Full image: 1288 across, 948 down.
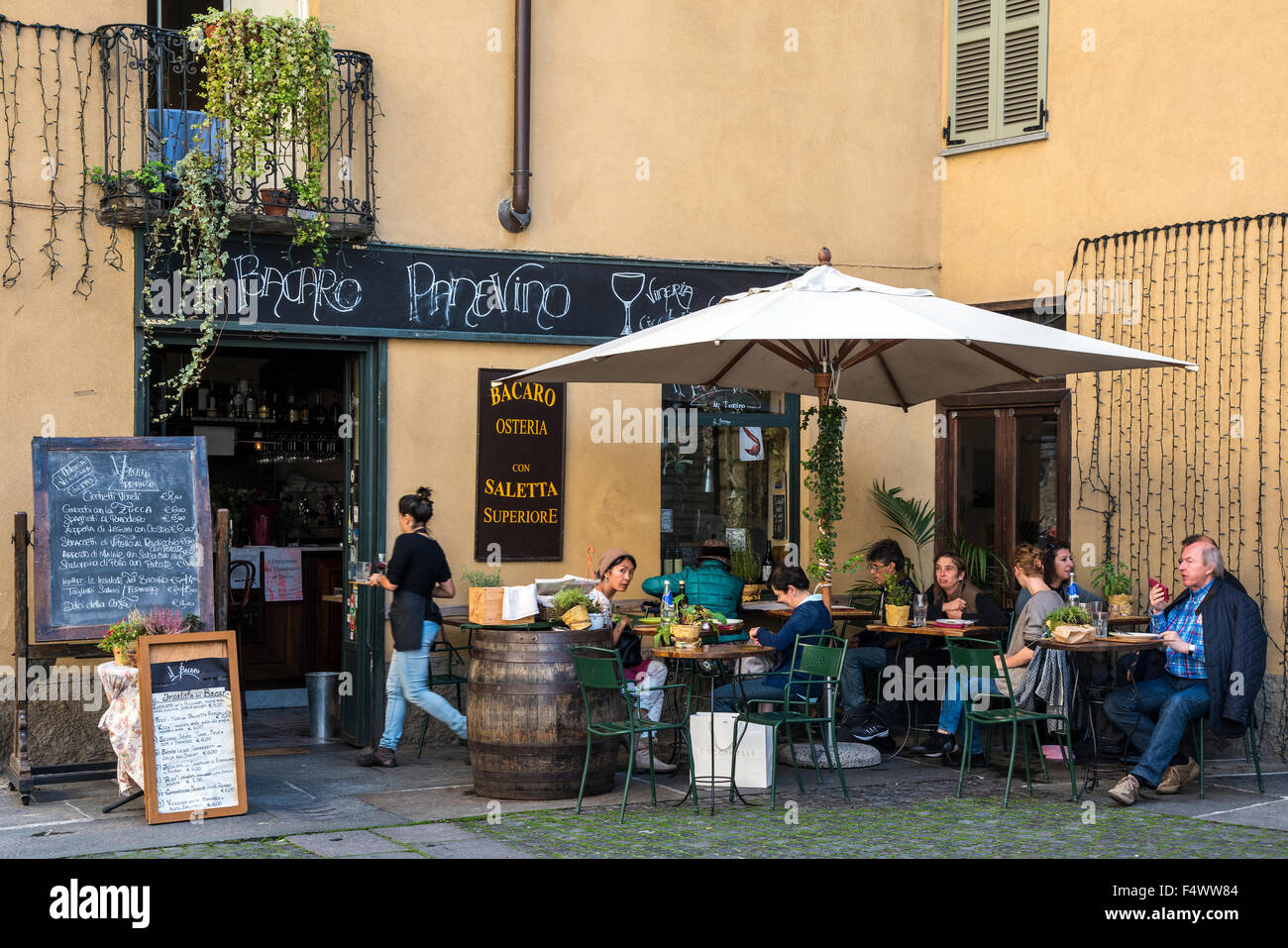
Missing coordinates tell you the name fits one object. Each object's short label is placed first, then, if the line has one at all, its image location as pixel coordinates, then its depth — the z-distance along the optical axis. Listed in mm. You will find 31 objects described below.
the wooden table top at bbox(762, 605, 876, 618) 9238
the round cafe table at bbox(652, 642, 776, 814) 7562
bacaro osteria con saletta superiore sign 9617
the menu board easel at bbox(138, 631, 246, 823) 7141
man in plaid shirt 7547
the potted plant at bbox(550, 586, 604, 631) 7848
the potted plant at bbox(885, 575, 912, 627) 9023
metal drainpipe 9578
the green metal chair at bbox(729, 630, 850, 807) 7527
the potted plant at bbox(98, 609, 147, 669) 7398
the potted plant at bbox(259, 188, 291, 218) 8828
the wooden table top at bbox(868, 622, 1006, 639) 8750
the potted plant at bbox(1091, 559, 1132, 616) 9242
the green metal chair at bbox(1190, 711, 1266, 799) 7750
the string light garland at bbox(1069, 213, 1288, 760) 9094
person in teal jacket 8906
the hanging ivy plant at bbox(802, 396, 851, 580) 8844
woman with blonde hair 8281
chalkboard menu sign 7676
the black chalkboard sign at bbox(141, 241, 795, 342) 8977
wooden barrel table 7566
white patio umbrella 7410
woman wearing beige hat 8391
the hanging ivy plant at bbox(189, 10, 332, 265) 8570
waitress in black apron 8711
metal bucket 9852
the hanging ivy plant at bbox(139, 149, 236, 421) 8586
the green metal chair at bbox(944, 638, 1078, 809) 7418
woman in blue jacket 8094
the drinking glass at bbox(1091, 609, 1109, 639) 8031
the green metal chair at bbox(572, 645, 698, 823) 7219
